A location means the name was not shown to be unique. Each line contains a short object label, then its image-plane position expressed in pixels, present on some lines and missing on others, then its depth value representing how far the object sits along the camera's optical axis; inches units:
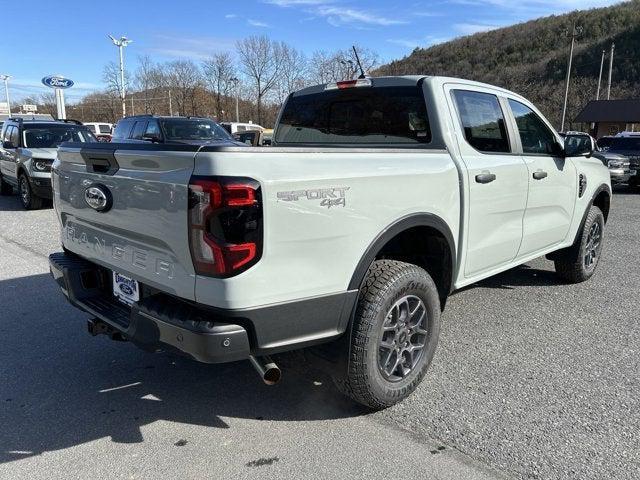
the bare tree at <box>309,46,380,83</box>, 1519.7
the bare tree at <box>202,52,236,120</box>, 2090.3
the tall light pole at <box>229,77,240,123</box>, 2070.6
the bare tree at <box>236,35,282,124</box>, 2007.9
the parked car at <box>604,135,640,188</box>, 618.2
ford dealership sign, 1109.7
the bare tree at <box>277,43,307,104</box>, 1950.1
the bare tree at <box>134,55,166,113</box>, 2234.3
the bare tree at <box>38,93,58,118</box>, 3228.3
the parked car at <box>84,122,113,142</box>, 1370.6
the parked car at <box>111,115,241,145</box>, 469.1
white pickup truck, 92.4
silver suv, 431.3
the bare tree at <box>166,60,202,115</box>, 2199.8
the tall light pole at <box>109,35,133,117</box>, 1557.6
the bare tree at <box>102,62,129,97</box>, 2177.7
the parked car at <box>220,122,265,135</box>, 1024.2
